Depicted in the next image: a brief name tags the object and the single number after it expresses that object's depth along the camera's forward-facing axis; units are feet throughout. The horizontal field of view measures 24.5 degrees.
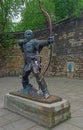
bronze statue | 15.01
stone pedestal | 13.11
